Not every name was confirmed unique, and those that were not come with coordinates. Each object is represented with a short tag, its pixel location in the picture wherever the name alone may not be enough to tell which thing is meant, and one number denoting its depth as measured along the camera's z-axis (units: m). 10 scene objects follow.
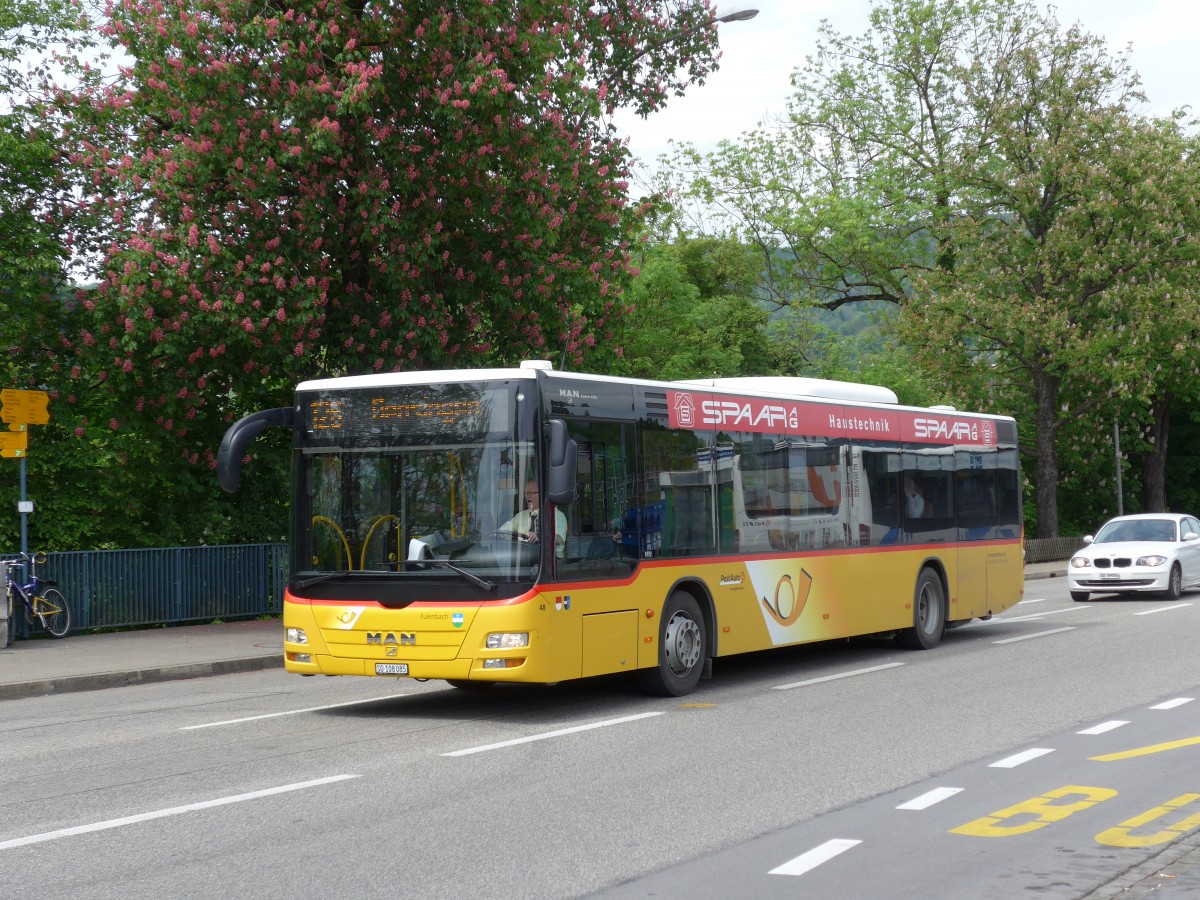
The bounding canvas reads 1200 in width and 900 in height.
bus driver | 10.70
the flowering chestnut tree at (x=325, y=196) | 18.16
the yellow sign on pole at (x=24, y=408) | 18.56
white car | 24.58
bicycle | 18.52
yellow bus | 10.72
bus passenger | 16.42
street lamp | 20.22
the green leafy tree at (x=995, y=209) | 40.38
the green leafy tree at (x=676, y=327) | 39.22
